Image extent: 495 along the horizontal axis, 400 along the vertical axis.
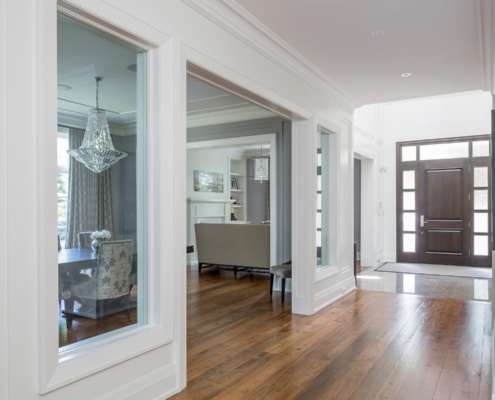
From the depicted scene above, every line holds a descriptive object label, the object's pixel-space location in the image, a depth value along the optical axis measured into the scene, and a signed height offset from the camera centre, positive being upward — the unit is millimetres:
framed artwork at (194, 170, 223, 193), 9266 +337
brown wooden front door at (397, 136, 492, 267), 8242 -145
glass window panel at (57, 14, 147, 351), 2121 +69
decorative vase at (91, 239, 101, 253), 2367 -285
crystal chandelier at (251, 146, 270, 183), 9859 +665
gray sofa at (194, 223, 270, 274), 6688 -851
